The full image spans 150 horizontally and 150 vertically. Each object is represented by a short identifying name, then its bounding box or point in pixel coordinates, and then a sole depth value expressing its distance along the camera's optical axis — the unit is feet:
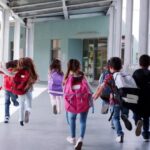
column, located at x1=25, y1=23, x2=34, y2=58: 77.66
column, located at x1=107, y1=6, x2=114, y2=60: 61.98
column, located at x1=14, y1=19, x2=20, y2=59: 60.08
